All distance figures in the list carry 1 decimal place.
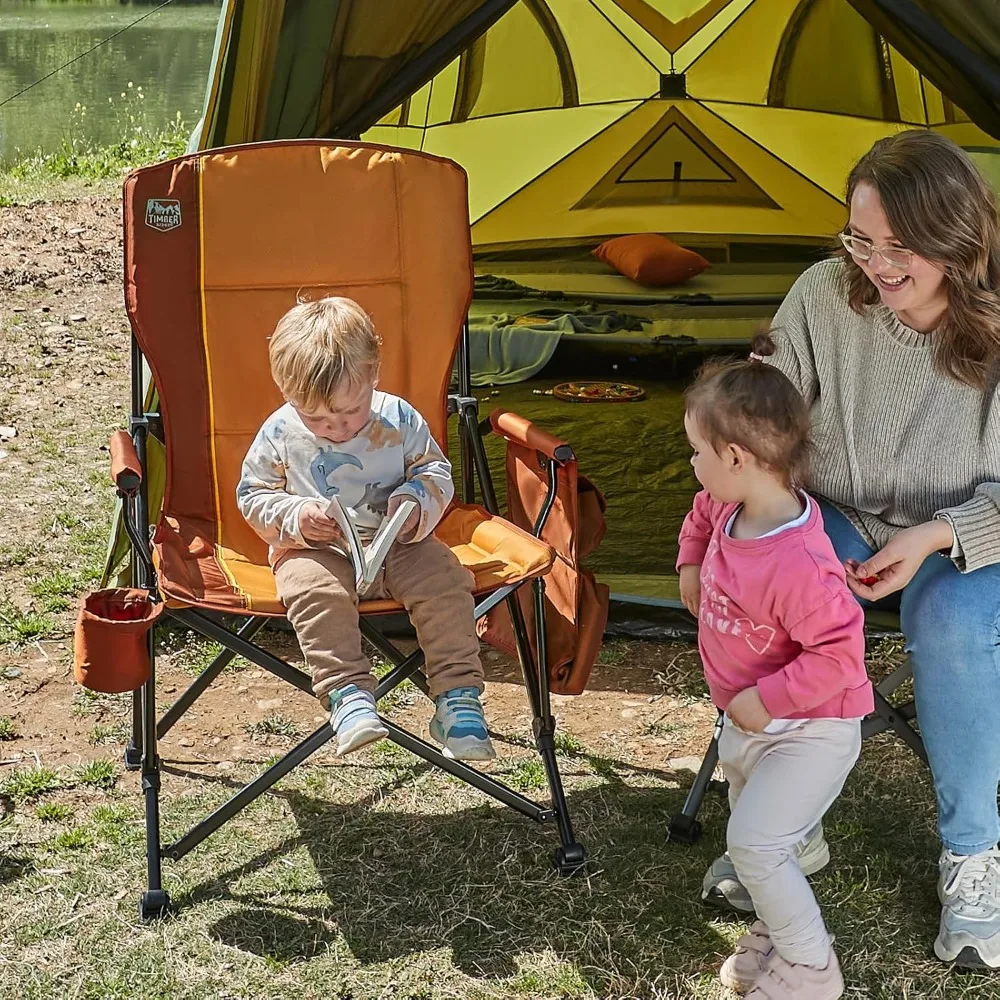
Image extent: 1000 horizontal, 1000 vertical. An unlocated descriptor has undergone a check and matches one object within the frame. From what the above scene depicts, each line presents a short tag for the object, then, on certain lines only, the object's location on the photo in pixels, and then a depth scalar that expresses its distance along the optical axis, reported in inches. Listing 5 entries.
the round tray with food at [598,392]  175.8
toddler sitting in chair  87.4
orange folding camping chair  103.3
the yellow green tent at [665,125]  208.4
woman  83.0
